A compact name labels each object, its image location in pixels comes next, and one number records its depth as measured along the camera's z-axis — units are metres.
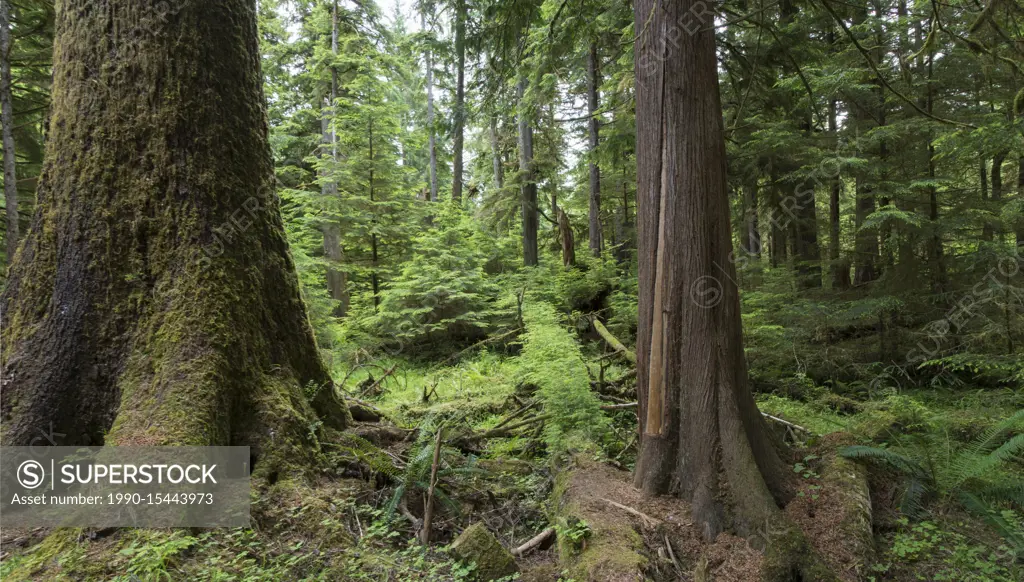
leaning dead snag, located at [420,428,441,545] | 3.24
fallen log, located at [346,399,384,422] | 5.18
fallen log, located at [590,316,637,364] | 7.67
